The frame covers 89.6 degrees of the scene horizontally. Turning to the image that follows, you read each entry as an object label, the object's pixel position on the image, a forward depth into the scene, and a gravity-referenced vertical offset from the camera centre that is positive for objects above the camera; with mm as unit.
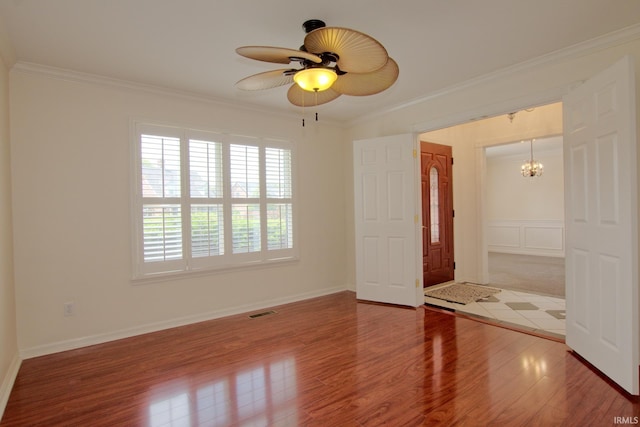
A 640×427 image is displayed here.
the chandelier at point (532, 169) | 7547 +959
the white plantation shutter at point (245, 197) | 4188 +243
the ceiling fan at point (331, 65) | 1824 +966
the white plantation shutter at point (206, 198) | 3869 +227
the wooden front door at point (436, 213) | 5270 -23
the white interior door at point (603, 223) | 2184 -117
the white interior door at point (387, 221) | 4258 -117
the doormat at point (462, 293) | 4570 -1240
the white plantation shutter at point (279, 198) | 4500 +237
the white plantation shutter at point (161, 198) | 3578 +218
